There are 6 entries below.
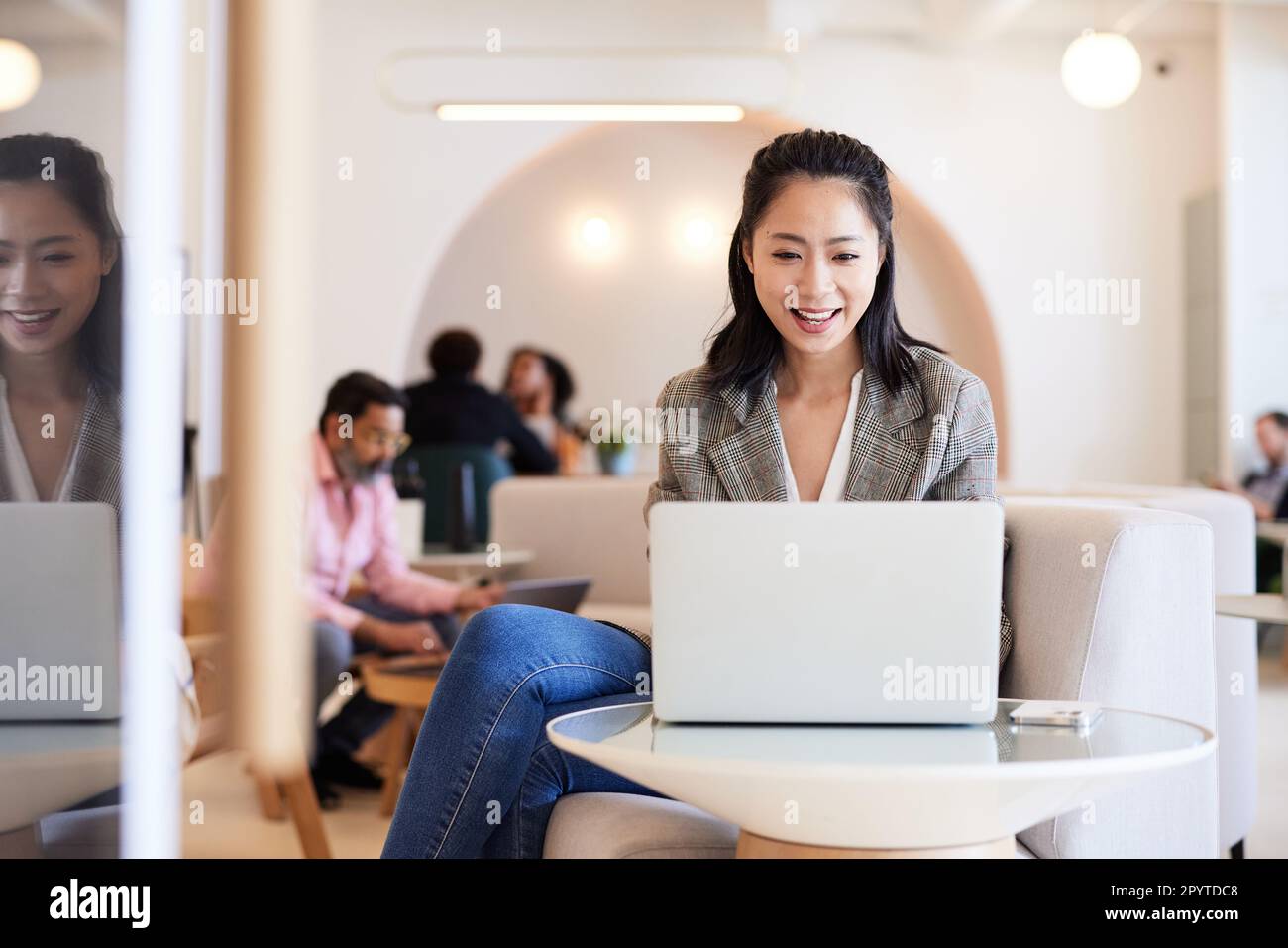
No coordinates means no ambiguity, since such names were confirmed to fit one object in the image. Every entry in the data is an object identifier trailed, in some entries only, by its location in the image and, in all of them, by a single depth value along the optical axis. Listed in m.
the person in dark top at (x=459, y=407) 5.68
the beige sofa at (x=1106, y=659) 1.68
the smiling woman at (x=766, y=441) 1.65
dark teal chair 5.34
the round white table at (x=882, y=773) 1.19
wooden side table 3.12
